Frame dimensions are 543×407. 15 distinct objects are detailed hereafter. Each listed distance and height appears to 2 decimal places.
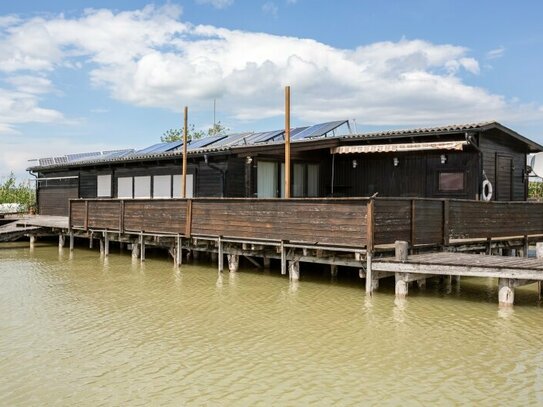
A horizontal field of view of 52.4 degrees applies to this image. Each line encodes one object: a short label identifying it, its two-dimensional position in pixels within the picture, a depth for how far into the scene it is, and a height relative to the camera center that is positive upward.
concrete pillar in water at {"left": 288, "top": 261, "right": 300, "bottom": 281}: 13.43 -1.60
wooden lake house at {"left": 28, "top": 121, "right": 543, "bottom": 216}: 16.30 +1.37
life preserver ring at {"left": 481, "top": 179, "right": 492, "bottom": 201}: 16.33 +0.50
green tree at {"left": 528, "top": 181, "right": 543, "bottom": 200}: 34.41 +1.22
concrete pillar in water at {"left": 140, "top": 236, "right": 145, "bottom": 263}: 17.80 -1.49
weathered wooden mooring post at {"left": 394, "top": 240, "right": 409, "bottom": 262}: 11.09 -0.88
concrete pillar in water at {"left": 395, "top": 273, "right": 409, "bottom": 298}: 11.28 -1.62
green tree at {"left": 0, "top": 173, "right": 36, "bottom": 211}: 42.59 +0.48
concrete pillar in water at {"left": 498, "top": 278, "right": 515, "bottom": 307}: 10.35 -1.59
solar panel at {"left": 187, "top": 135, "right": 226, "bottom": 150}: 22.50 +2.63
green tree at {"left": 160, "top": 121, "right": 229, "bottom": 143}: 56.04 +7.30
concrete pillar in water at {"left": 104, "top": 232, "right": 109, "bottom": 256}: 19.50 -1.53
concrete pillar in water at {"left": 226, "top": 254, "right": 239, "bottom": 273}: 15.08 -1.63
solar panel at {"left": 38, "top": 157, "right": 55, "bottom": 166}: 30.58 +2.25
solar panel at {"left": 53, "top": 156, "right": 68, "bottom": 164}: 29.39 +2.27
